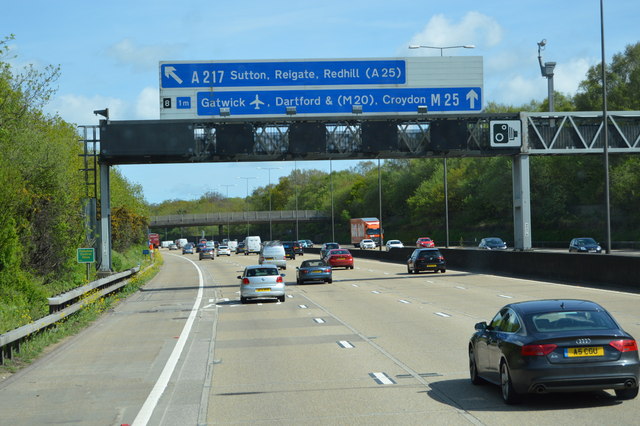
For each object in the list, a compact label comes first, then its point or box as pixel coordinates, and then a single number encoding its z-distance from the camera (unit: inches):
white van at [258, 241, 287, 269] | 2471.7
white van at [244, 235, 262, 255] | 4465.6
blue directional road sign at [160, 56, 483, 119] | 1508.4
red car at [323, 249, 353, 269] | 2332.7
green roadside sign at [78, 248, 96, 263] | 1270.8
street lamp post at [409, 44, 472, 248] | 1600.4
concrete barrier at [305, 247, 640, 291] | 1238.3
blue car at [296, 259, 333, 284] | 1705.2
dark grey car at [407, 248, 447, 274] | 1945.1
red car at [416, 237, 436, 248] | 3565.5
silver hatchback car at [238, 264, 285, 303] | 1250.6
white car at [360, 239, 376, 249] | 4092.0
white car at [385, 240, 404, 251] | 3917.3
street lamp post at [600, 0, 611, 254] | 1323.8
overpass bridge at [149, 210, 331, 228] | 6129.9
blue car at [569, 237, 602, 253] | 2370.8
